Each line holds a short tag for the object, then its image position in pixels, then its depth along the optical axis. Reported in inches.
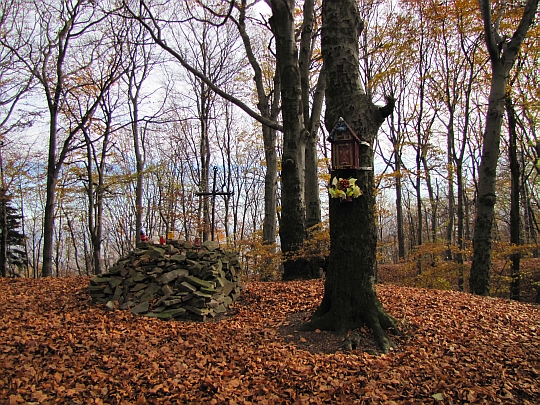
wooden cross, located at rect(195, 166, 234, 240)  300.3
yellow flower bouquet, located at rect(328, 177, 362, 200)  149.0
